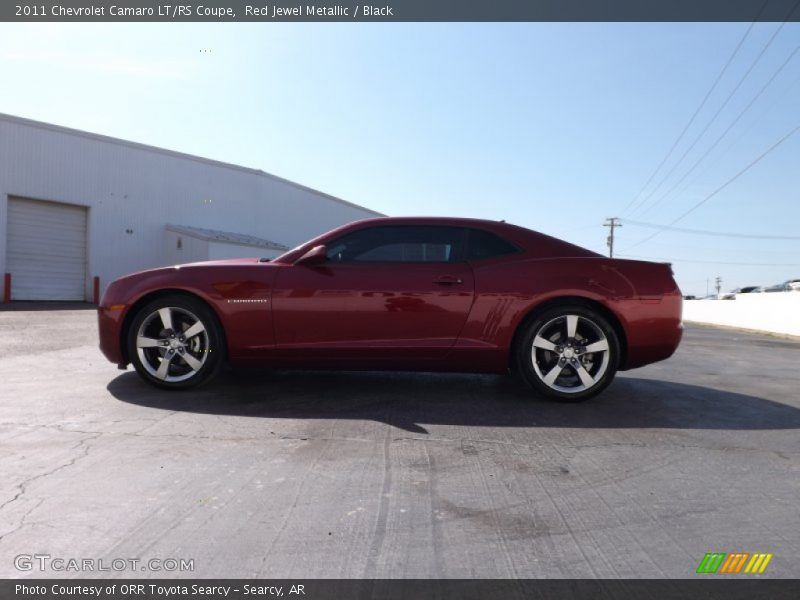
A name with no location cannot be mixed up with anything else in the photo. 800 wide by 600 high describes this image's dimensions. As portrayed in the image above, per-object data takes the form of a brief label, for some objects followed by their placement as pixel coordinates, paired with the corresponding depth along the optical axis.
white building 19.44
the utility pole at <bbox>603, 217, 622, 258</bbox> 64.25
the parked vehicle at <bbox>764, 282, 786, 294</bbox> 46.06
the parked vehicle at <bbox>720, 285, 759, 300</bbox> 55.23
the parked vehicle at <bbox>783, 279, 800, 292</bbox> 40.08
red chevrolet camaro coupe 4.18
